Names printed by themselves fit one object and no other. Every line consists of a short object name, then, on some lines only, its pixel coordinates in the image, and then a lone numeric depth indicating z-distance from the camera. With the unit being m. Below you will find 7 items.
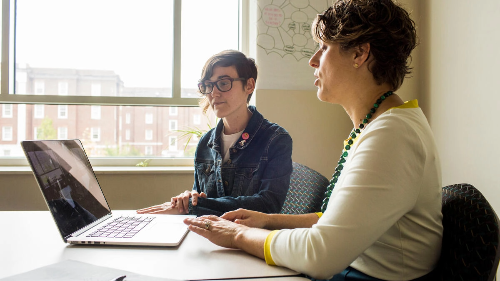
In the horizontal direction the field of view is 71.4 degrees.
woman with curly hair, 0.70
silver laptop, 0.88
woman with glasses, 1.37
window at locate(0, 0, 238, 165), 2.69
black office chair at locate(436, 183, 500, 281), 0.72
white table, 0.70
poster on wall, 2.53
